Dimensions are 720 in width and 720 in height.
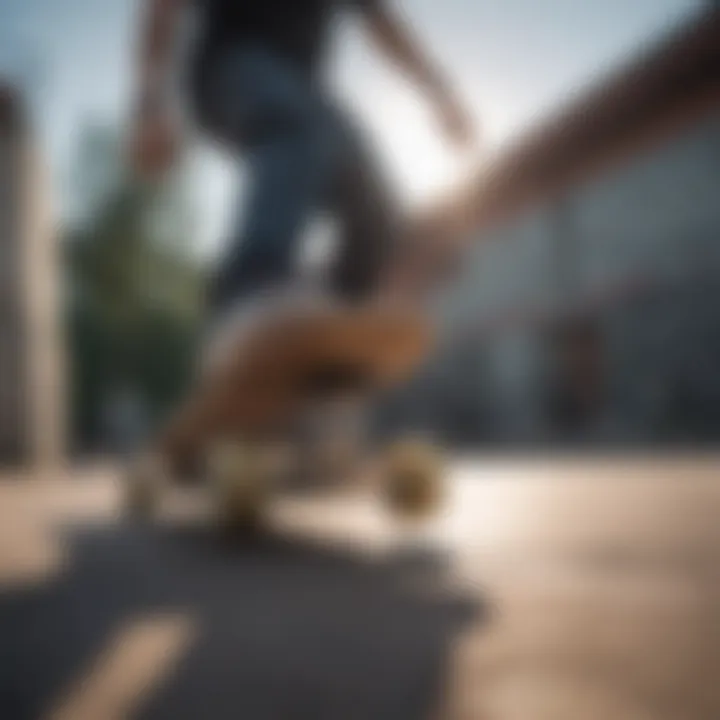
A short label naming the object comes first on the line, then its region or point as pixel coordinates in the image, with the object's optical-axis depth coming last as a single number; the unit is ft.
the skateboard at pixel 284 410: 2.56
